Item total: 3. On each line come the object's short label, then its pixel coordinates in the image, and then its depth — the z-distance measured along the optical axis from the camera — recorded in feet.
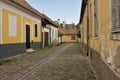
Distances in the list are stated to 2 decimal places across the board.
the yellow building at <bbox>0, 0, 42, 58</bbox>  17.54
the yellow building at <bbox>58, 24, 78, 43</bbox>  84.95
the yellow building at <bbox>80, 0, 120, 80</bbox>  5.13
